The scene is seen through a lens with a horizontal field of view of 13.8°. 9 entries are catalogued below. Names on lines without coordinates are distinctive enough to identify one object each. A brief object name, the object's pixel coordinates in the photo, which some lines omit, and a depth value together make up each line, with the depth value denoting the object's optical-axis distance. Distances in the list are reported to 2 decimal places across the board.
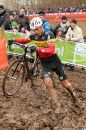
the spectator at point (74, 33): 12.41
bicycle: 8.30
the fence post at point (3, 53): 12.48
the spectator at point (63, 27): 13.73
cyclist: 7.59
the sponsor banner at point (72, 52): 12.33
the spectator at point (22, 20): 14.21
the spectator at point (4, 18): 13.54
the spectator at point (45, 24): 11.23
